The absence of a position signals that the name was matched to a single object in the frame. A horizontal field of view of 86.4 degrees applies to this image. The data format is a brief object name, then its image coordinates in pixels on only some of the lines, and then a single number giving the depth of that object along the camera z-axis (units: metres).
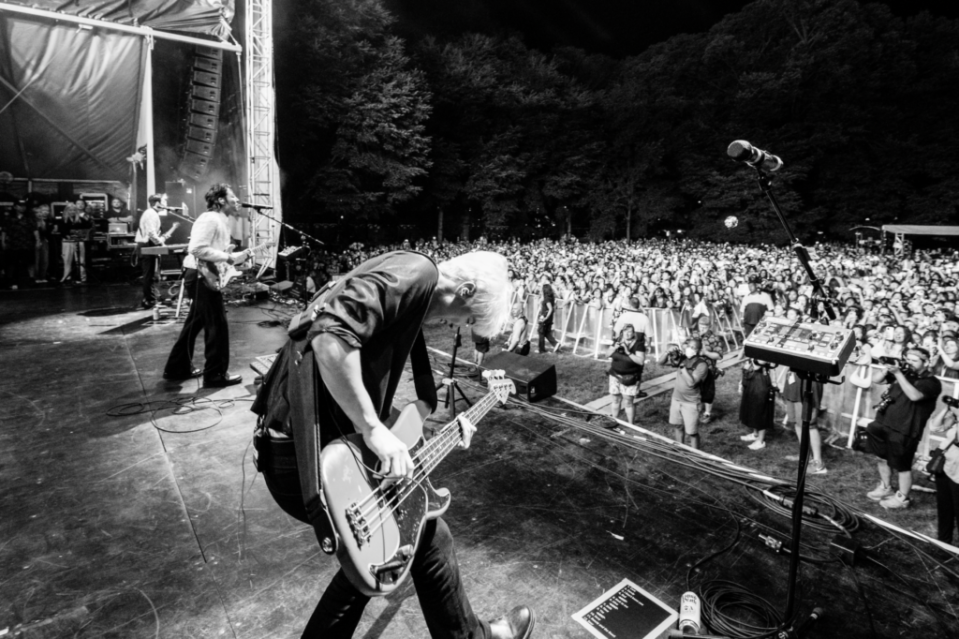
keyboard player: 7.58
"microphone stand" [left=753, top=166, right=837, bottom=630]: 1.99
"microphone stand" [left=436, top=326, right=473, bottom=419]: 4.53
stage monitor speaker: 5.53
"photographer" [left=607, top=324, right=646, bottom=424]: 6.17
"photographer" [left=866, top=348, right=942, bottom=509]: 4.34
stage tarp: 9.84
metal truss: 11.36
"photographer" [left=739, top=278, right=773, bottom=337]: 9.68
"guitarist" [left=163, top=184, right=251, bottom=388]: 4.20
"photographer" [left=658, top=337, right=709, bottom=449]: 5.57
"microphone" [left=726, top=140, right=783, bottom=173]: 2.01
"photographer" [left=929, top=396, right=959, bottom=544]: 3.53
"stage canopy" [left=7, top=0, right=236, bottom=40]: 9.62
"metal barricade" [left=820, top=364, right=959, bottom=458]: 5.45
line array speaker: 11.76
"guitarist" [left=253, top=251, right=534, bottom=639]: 1.40
